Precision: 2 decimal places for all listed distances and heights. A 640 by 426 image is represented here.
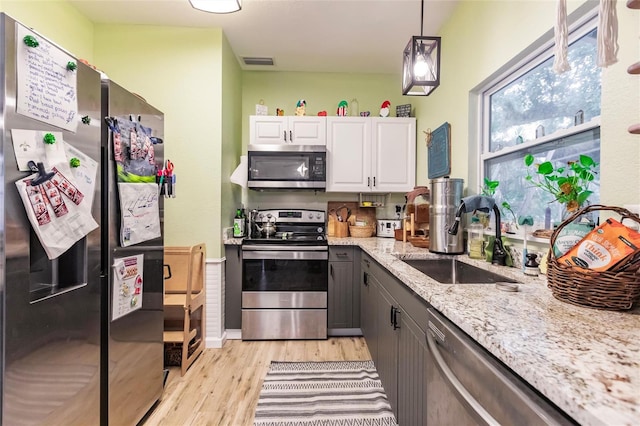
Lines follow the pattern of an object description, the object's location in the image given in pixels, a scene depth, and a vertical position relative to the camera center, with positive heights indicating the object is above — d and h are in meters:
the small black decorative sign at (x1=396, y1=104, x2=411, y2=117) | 3.23 +1.09
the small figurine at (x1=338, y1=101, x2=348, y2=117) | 3.23 +1.09
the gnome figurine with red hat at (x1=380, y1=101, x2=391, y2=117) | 3.23 +1.10
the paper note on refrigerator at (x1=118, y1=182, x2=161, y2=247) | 1.41 -0.01
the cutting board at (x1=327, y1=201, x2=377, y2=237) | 3.38 +0.00
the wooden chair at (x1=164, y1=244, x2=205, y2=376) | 2.21 -0.68
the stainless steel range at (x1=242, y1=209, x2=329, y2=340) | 2.74 -0.69
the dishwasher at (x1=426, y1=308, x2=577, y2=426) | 0.57 -0.41
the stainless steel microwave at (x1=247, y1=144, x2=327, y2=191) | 2.94 +0.44
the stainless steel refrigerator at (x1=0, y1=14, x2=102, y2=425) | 0.91 -0.30
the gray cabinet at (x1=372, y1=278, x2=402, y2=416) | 1.60 -0.75
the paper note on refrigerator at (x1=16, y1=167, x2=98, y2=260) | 0.97 +0.00
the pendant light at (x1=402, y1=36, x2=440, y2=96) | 1.51 +0.75
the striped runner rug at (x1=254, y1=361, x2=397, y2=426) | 1.73 -1.17
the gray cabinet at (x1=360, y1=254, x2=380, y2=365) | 2.12 -0.72
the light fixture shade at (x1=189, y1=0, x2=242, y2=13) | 1.91 +1.31
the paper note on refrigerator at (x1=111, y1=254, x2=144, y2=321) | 1.38 -0.36
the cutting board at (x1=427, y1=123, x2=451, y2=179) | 2.44 +0.52
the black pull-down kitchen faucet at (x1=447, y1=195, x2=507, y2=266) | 1.59 +0.02
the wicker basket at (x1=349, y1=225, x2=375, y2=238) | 3.22 -0.20
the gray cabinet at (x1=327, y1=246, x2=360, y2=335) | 2.80 -0.69
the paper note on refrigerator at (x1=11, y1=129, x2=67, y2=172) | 0.94 +0.20
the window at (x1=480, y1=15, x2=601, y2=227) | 1.32 +0.50
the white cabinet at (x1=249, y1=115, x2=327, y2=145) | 3.08 +0.83
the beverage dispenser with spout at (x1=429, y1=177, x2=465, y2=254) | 1.98 -0.01
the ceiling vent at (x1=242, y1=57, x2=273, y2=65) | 3.13 +1.56
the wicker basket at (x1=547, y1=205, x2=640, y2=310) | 0.83 -0.20
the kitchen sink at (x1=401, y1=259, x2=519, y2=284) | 1.76 -0.35
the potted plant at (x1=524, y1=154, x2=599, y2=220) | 1.20 +0.12
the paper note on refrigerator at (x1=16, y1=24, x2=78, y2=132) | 0.96 +0.43
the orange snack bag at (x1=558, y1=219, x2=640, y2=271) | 0.84 -0.10
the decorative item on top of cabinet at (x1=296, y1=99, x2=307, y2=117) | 3.16 +1.08
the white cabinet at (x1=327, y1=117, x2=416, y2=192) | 3.13 +0.60
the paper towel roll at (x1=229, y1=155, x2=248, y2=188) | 2.90 +0.35
